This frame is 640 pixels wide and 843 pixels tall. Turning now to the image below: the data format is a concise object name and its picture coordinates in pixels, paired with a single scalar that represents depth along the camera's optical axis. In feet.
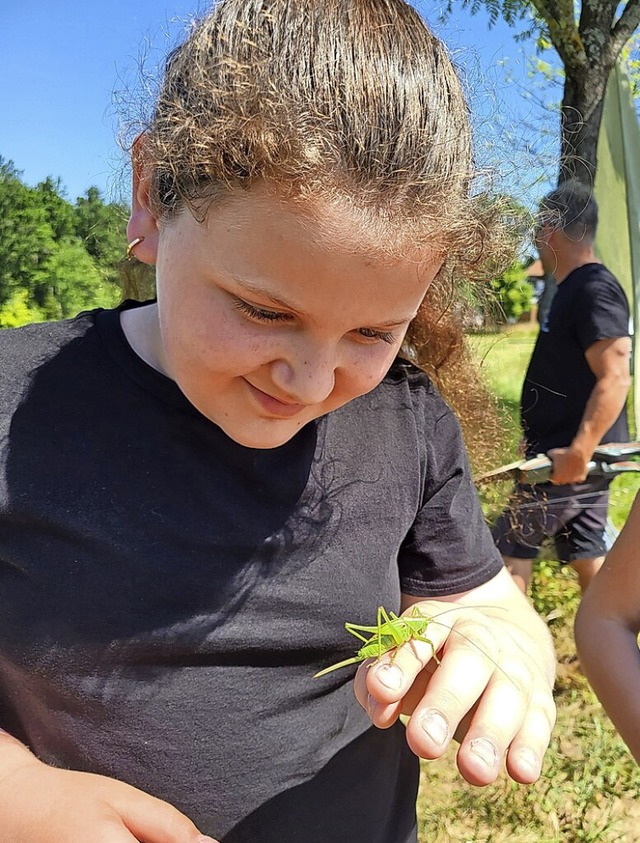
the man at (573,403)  8.93
